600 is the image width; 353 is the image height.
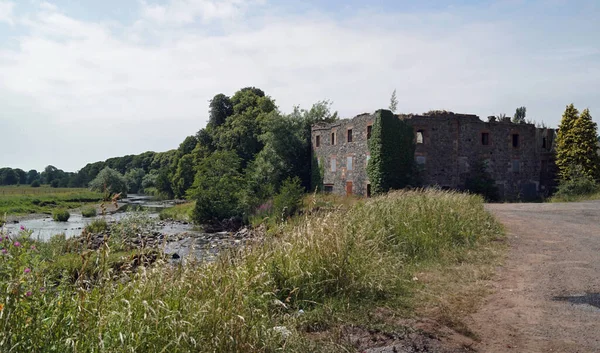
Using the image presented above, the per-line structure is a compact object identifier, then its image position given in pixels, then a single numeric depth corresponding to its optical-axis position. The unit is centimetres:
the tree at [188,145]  6788
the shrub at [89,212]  3768
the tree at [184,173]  6234
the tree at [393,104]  3258
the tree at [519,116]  3494
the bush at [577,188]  2831
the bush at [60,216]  3606
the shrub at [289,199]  2473
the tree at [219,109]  5894
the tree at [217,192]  3325
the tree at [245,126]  4731
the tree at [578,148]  3103
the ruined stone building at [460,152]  3109
